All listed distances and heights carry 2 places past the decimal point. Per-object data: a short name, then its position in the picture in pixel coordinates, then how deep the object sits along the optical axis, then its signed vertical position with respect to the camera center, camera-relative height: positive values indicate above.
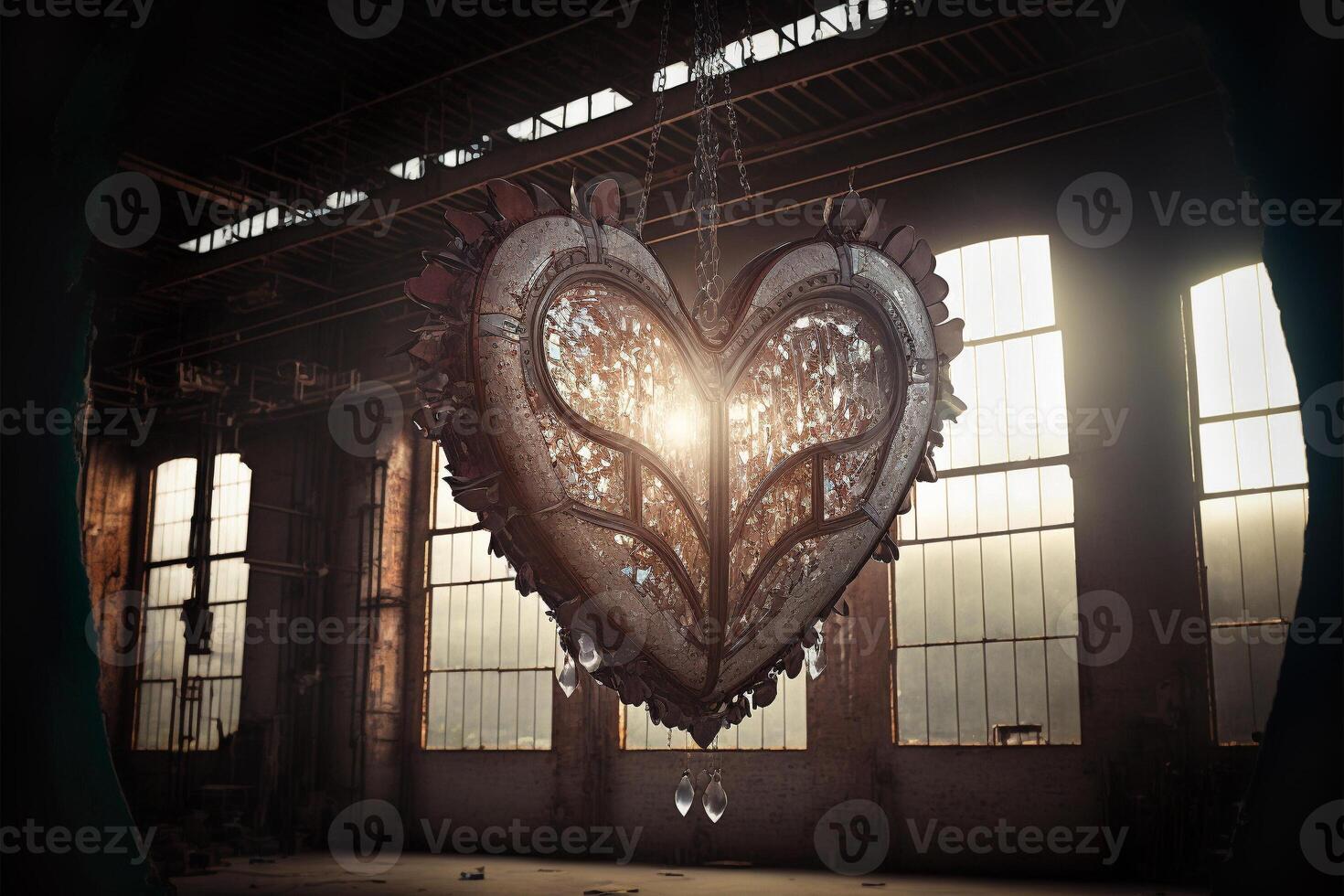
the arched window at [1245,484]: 9.30 +1.68
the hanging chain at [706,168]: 2.91 +1.43
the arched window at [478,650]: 13.94 +0.44
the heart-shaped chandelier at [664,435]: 2.08 +0.50
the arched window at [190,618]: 16.86 +1.04
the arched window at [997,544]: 10.43 +1.34
